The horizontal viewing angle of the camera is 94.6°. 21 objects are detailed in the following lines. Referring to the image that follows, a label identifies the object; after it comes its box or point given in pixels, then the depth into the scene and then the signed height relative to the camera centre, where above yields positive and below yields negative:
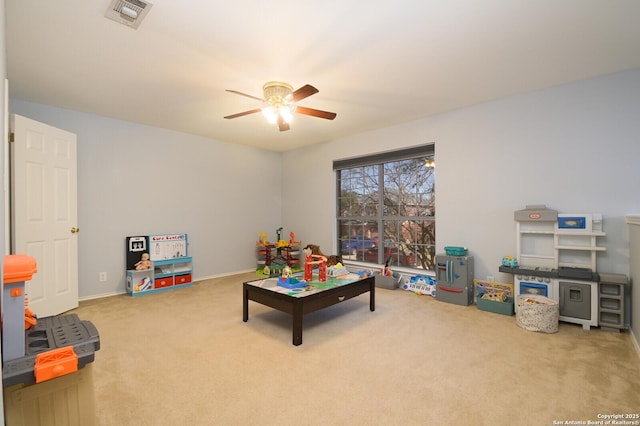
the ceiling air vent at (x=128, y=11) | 1.93 +1.37
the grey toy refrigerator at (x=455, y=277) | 3.61 -0.82
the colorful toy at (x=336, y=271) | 3.37 -0.68
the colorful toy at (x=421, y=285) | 4.08 -1.05
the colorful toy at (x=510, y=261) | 3.33 -0.58
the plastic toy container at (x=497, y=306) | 3.23 -1.07
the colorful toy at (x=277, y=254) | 5.38 -0.81
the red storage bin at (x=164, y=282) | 4.28 -1.02
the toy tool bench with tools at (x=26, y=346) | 1.00 -0.52
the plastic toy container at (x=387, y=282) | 4.39 -1.06
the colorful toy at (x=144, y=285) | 4.14 -1.02
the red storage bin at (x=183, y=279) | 4.52 -1.03
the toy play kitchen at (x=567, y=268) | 2.82 -0.61
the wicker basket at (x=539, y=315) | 2.77 -0.99
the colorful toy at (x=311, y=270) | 3.18 -0.64
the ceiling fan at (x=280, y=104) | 2.92 +1.07
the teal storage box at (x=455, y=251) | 3.72 -0.50
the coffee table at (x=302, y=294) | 2.55 -0.80
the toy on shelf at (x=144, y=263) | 4.20 -0.73
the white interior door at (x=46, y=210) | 2.97 +0.04
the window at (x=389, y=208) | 4.43 +0.06
